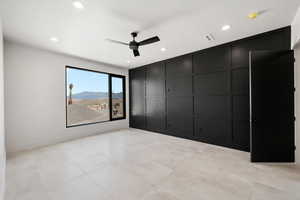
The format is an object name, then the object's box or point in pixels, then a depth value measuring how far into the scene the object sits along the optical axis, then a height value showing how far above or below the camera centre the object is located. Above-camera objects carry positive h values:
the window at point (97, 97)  4.96 +0.12
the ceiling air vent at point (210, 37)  3.01 +1.50
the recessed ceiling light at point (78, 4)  1.93 +1.48
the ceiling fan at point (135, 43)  2.63 +1.22
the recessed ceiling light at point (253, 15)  2.21 +1.46
